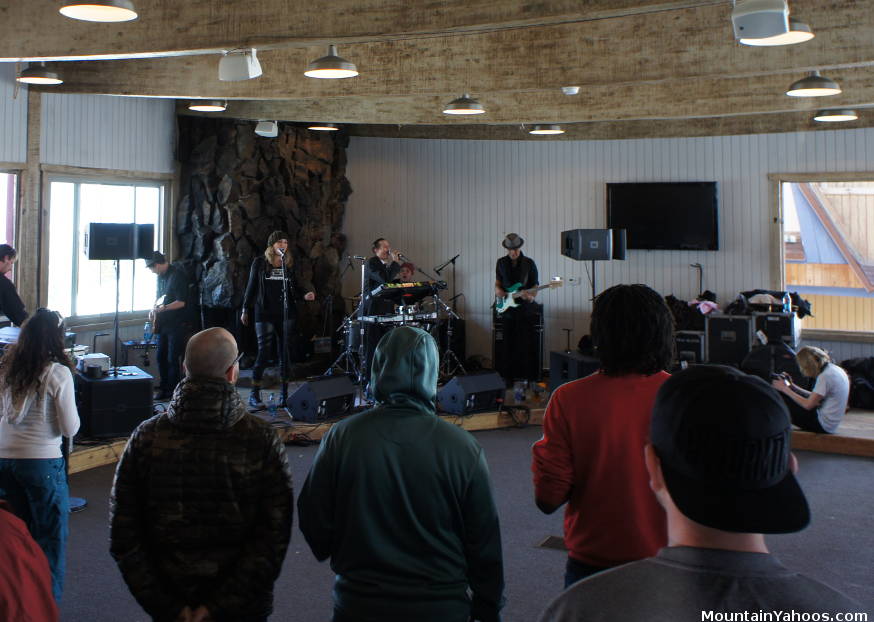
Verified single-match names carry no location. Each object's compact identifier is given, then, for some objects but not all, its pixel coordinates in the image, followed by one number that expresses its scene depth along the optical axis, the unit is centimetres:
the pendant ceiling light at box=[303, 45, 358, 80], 536
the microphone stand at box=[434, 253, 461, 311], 1154
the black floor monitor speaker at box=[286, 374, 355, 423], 770
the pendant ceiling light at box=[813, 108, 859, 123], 791
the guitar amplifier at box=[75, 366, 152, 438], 686
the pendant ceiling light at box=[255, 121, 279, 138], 940
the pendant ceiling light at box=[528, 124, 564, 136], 961
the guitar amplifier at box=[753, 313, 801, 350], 909
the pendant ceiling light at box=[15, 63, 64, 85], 668
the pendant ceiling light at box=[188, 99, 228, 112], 834
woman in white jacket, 371
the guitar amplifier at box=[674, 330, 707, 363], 966
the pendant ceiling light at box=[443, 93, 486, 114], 712
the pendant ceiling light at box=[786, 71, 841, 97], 607
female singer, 828
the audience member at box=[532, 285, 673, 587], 224
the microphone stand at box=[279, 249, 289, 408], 814
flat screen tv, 1035
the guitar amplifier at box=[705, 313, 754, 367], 933
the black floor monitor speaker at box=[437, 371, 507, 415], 830
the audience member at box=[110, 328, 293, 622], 230
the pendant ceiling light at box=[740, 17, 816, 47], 442
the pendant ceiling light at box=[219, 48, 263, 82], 557
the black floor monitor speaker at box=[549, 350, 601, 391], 866
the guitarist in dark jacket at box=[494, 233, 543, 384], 1001
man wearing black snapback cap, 105
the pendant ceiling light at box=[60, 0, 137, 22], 413
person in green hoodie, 218
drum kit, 848
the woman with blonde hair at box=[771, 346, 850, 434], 694
